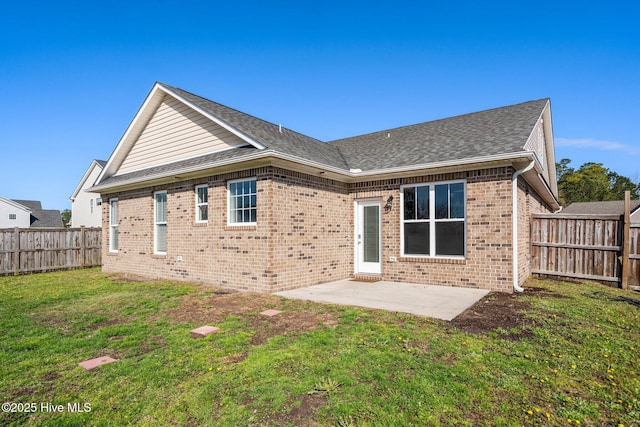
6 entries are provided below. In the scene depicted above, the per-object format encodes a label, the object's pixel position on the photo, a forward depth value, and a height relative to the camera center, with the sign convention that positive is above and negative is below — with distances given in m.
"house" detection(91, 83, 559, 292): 8.20 +0.34
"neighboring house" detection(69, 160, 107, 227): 30.27 +0.86
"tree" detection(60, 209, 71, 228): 72.94 -0.49
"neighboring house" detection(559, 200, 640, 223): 27.56 +0.43
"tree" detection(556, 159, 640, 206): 42.81 +3.54
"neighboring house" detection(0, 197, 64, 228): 37.19 -0.30
